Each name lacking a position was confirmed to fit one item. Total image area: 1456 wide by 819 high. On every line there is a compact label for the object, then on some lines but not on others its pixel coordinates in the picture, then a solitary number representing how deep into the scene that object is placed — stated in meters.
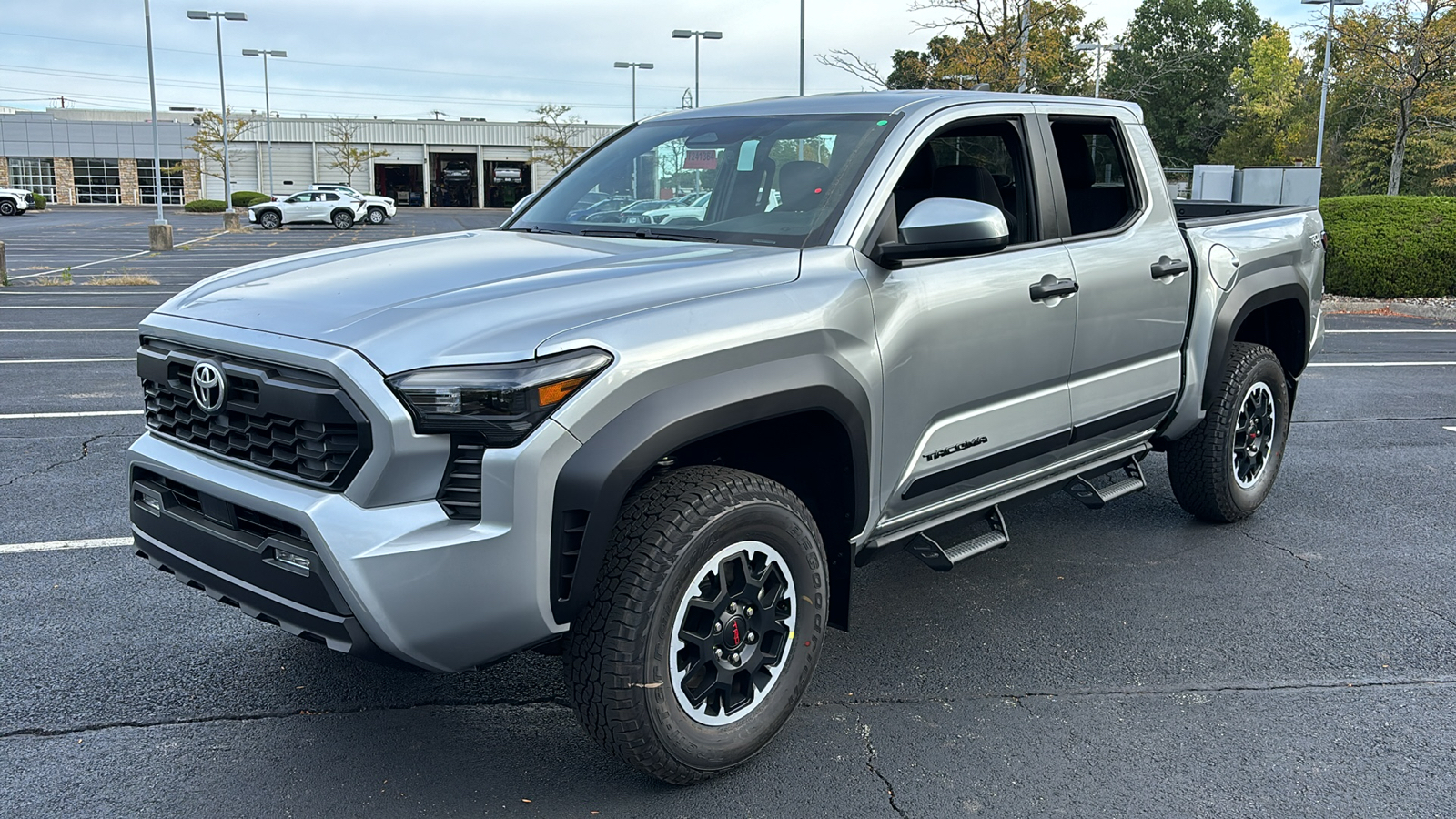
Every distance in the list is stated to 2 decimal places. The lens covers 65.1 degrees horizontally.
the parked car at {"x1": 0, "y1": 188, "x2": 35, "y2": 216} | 54.62
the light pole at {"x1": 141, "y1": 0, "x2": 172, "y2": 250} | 28.98
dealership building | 74.25
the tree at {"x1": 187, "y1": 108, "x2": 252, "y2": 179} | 66.94
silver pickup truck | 2.74
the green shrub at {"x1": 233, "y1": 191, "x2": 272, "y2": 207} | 64.62
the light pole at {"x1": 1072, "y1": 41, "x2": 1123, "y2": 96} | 31.03
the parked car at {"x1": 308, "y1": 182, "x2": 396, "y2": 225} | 45.03
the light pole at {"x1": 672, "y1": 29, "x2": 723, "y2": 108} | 37.09
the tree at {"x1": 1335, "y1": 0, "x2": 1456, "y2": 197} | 24.45
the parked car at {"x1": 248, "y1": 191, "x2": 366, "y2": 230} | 42.75
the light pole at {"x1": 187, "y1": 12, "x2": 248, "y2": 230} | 41.47
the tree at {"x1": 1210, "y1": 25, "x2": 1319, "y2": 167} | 57.78
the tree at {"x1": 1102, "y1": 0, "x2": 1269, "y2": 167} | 74.06
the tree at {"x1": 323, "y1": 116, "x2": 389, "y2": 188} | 70.19
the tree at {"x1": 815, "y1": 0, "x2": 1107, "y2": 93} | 20.70
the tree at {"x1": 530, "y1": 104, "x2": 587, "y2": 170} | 66.88
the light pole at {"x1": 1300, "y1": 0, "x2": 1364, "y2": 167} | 27.23
